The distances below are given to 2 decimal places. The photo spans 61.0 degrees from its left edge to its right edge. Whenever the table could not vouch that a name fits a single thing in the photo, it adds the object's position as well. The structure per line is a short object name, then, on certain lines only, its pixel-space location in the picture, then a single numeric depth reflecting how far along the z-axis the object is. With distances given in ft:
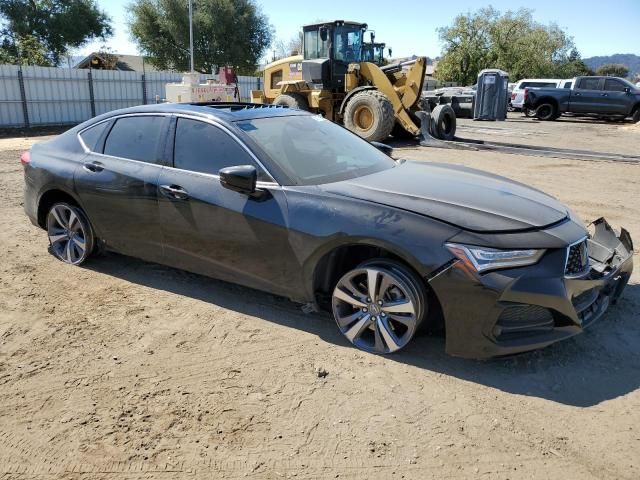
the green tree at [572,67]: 202.51
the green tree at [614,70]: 281.50
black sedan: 10.25
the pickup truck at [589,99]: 80.43
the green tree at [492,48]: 171.53
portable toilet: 76.09
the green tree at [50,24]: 127.85
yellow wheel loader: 45.57
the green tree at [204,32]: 146.92
